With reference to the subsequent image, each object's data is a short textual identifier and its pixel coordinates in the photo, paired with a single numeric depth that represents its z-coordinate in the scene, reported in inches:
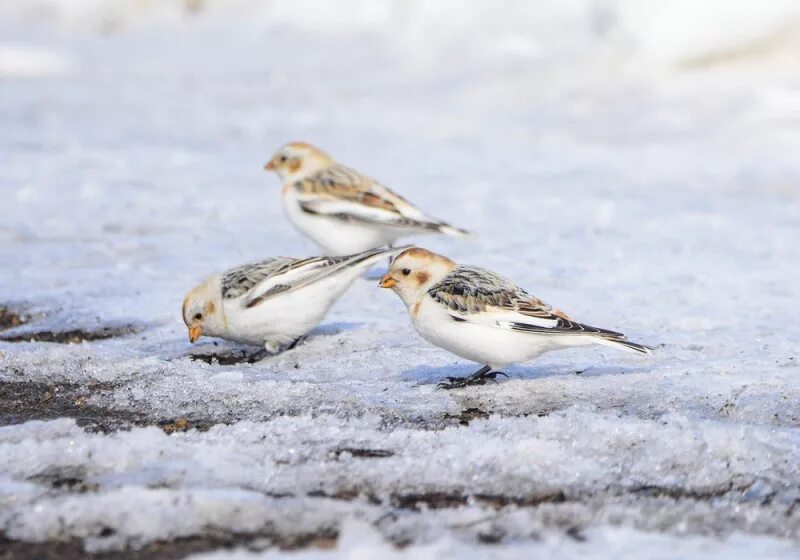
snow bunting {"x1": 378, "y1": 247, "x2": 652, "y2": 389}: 334.1
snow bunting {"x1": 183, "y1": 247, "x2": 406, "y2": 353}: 399.2
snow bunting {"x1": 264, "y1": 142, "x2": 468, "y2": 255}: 543.5
